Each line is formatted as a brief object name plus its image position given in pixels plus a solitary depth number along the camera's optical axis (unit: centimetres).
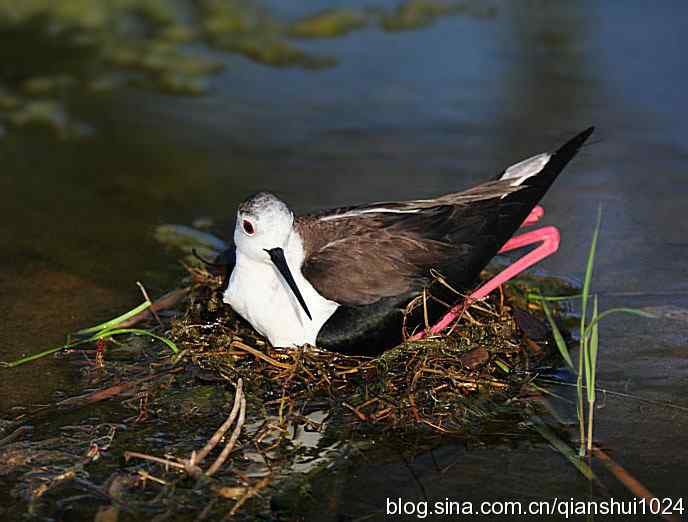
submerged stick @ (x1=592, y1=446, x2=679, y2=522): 386
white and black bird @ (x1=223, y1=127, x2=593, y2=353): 485
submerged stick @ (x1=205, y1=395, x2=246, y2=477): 393
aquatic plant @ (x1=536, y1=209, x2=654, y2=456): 417
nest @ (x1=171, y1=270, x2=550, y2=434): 448
